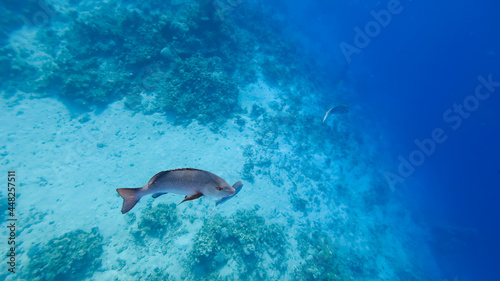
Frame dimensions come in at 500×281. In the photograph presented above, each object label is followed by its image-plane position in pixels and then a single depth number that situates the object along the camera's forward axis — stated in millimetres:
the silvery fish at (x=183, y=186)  1882
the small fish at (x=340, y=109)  11842
